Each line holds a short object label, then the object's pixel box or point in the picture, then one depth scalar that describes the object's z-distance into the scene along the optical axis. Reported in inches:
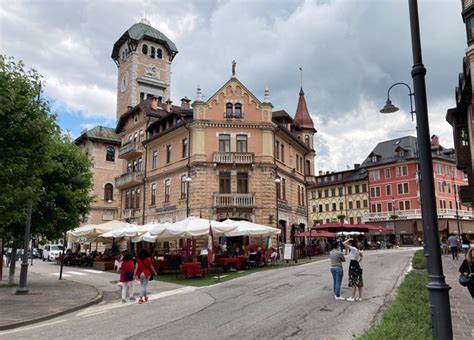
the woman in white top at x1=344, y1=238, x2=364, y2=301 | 475.5
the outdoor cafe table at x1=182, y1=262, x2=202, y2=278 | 804.0
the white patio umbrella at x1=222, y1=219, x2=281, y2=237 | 890.9
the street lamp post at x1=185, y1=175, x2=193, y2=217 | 1311.5
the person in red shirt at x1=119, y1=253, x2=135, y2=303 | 543.8
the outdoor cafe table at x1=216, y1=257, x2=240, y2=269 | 885.8
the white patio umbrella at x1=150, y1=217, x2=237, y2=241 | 788.6
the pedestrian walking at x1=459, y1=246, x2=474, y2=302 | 347.9
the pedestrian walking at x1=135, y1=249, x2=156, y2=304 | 543.5
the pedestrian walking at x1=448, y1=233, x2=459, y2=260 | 1113.4
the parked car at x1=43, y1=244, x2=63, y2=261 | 1674.5
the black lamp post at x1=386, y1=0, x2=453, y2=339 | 199.9
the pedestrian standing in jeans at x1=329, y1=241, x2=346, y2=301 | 486.3
